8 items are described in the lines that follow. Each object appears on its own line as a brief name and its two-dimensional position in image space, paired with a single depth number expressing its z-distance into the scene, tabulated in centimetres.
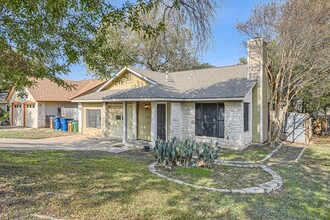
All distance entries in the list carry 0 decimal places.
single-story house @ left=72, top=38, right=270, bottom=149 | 1155
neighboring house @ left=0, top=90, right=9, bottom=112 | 2632
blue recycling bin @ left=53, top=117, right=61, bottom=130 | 1939
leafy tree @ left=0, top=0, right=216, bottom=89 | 370
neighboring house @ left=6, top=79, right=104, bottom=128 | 2088
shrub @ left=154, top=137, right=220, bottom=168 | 741
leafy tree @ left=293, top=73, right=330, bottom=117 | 1392
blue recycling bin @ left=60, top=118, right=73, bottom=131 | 1872
